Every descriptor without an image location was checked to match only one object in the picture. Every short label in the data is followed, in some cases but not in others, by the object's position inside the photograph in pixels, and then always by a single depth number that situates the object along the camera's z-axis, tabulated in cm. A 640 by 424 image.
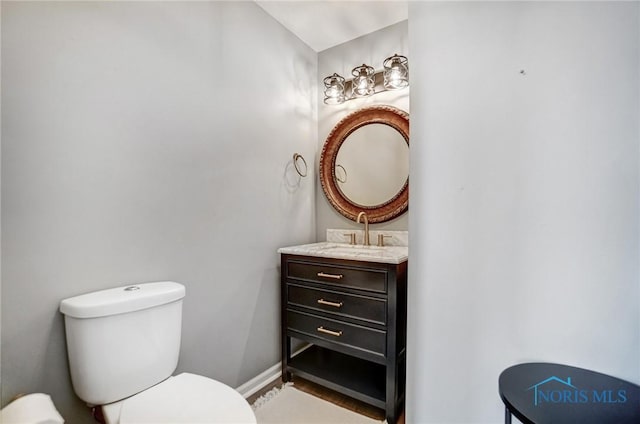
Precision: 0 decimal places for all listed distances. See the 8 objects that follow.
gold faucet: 217
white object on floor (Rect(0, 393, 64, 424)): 79
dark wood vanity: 157
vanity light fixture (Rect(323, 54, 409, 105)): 201
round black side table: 74
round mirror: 209
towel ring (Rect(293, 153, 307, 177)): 224
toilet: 100
